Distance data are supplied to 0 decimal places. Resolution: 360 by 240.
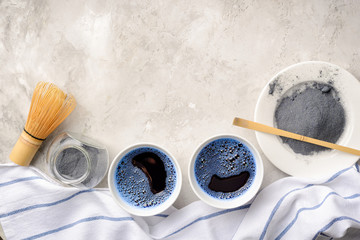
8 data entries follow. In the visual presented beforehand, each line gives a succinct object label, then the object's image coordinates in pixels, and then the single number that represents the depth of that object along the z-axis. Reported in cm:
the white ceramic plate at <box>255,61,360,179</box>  77
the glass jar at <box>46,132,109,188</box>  76
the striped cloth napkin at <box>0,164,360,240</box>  78
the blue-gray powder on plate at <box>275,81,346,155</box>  78
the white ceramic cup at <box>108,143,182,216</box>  75
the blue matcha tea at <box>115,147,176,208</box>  79
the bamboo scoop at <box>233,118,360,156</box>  77
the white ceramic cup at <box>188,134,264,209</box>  74
